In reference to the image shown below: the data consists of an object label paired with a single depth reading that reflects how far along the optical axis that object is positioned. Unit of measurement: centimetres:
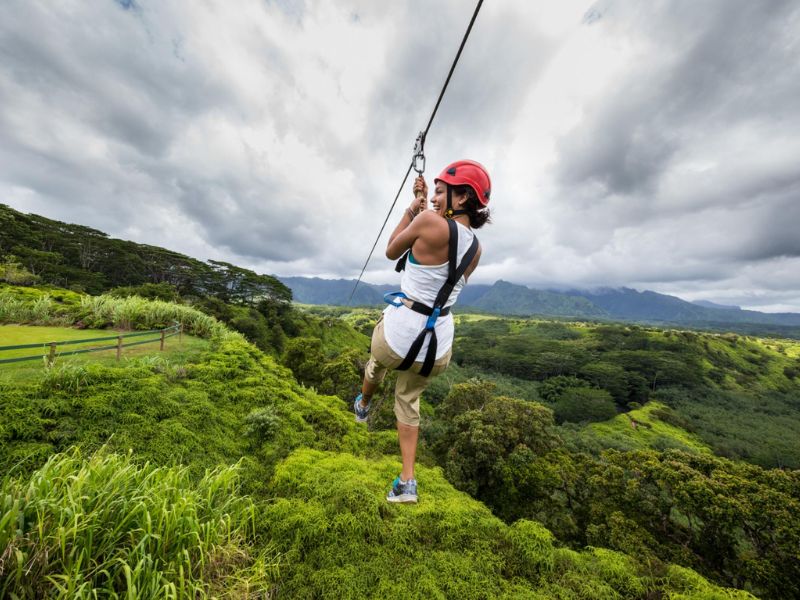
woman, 254
